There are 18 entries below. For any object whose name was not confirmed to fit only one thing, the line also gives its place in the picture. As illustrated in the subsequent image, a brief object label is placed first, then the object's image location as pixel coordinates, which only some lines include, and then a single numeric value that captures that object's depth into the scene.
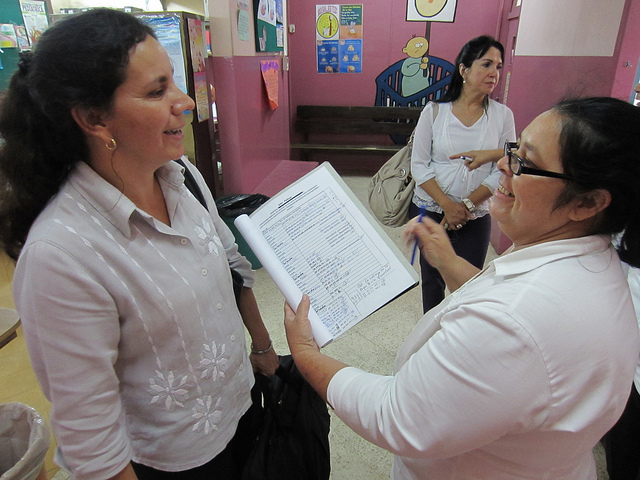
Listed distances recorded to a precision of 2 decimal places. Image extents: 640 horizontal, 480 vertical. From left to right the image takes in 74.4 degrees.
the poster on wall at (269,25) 3.86
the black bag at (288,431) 1.15
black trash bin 3.14
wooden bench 5.93
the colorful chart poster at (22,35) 3.42
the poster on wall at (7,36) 3.31
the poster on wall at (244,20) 3.38
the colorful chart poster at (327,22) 5.66
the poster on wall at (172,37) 3.00
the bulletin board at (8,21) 3.32
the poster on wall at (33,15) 3.41
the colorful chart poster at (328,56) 5.84
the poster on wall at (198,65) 3.12
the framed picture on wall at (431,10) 5.49
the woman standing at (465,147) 2.06
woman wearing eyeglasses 0.70
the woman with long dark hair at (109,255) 0.77
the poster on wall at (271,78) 4.14
